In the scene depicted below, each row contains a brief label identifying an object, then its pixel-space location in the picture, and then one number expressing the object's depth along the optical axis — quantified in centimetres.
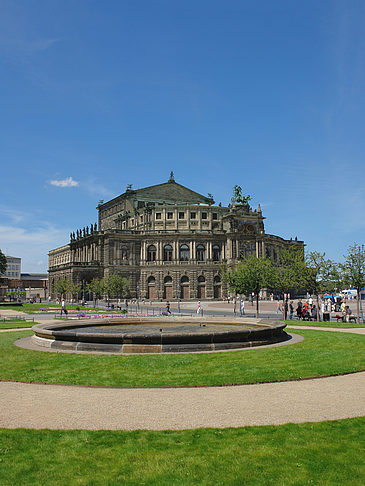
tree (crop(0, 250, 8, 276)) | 10725
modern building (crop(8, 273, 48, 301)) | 16362
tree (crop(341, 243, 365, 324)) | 3825
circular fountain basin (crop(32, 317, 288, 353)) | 1752
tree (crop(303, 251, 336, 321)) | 3900
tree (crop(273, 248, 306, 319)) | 4055
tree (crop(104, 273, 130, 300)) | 7794
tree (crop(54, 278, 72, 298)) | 8336
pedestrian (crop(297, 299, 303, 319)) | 3962
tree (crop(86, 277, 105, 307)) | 7875
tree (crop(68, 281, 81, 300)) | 8294
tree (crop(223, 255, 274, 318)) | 4212
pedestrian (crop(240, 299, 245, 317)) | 4991
